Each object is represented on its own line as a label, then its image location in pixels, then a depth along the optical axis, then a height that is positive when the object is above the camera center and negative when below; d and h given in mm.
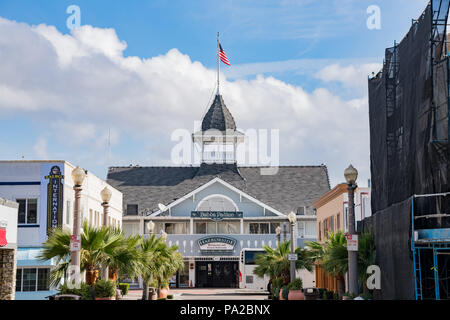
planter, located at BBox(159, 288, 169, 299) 35559 -1163
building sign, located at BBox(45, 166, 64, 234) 33406 +3489
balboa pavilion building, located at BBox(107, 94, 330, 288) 58281 +5823
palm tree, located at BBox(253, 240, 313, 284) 35938 +359
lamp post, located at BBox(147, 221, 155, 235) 35600 +2247
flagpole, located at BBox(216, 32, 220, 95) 65600 +18511
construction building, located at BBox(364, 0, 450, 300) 18938 +3461
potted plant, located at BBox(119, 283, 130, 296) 43641 -1065
